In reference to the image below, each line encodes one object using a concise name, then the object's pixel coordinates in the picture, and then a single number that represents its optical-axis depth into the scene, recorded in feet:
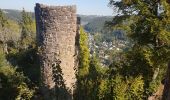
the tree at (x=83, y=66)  19.51
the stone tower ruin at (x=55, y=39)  20.33
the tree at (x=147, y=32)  18.26
